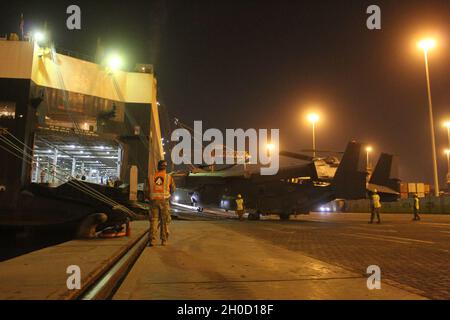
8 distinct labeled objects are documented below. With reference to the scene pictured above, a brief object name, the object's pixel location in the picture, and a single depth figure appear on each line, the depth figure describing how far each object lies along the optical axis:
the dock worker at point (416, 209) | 21.11
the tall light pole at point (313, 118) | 34.88
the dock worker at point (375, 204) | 18.23
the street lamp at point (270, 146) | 37.45
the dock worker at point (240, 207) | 22.05
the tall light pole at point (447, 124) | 40.84
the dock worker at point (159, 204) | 8.02
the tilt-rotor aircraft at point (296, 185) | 19.52
